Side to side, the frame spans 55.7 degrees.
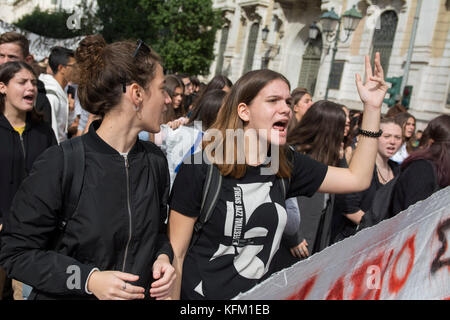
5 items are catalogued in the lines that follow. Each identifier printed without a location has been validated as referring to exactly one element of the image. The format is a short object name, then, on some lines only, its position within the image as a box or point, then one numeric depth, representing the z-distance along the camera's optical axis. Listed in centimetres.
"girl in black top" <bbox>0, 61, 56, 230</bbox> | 308
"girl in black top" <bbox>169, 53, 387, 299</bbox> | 194
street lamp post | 1280
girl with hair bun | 152
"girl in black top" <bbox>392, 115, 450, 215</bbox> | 275
